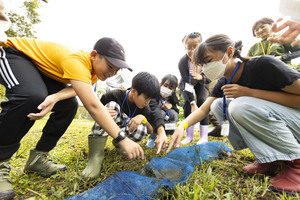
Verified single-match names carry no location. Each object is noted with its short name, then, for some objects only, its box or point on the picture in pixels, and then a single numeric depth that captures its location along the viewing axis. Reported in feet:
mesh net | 3.03
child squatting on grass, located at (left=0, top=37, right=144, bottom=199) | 3.75
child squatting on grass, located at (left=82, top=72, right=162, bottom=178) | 5.17
